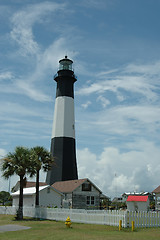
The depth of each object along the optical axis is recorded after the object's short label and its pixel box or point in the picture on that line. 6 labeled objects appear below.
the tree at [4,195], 91.72
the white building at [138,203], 48.15
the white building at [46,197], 38.19
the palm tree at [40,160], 31.47
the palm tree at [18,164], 29.66
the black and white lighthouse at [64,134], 47.56
